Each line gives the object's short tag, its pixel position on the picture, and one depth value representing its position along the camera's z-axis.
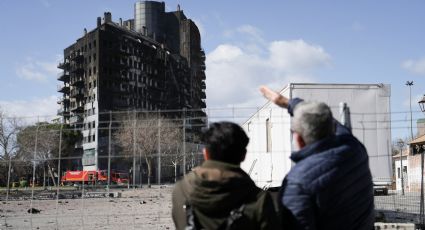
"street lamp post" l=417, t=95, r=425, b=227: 9.02
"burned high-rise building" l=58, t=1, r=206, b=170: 86.12
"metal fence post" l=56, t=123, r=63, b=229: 10.67
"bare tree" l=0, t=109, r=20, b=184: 29.95
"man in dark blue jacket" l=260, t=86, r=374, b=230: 2.40
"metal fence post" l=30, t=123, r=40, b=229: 11.31
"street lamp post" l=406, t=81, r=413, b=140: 8.88
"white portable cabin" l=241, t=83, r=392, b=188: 9.80
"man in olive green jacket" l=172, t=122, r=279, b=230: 2.29
